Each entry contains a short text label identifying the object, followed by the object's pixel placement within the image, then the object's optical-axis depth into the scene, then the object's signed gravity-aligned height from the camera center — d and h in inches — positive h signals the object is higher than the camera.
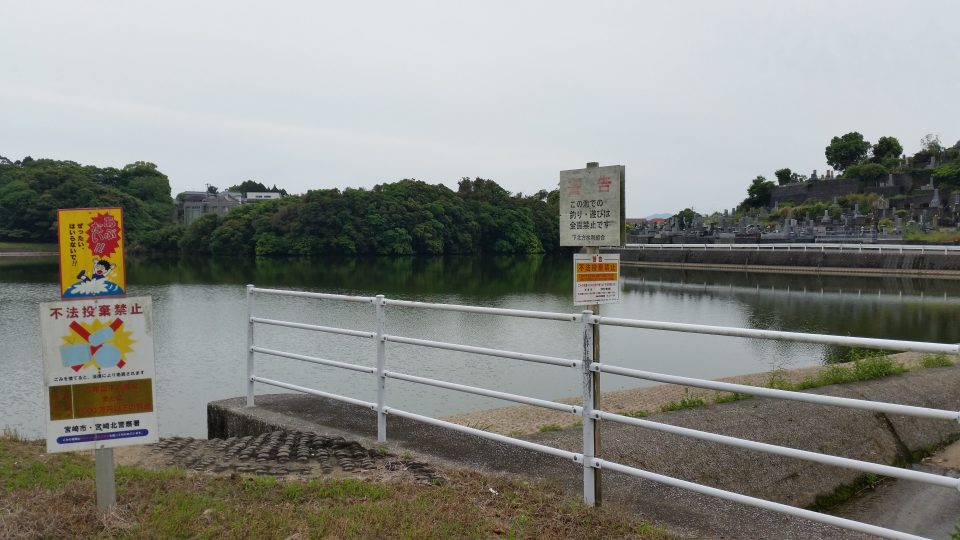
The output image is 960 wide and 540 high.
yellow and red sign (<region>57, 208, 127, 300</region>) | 139.4 -1.2
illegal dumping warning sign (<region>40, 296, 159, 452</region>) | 137.0 -25.2
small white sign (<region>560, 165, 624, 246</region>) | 142.0 +6.7
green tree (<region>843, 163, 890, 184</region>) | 2174.0 +192.8
